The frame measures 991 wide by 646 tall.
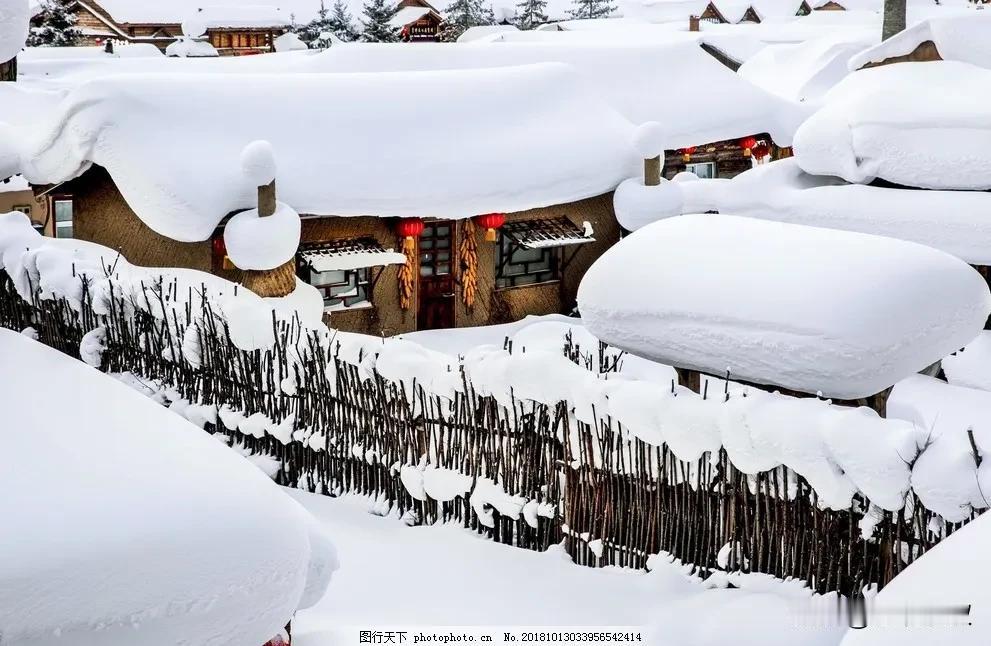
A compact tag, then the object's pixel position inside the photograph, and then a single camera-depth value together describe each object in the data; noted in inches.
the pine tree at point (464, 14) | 1786.4
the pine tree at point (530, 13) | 1934.1
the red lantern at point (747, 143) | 737.6
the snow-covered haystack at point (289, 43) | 1478.8
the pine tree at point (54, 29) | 1359.5
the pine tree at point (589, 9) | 2105.1
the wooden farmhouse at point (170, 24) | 1497.3
